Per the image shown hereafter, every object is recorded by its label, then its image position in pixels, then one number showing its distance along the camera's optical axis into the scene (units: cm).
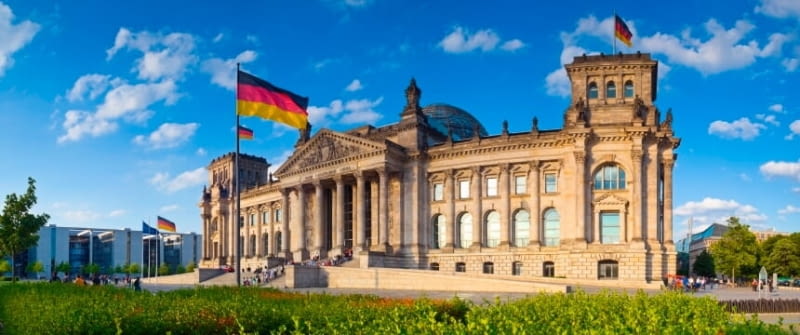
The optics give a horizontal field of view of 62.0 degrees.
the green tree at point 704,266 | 11788
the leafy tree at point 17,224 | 5606
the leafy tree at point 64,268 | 14112
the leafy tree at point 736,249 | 8706
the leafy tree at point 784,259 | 9269
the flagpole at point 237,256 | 3256
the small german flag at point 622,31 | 6256
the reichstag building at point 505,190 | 6159
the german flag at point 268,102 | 3703
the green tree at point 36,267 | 13288
